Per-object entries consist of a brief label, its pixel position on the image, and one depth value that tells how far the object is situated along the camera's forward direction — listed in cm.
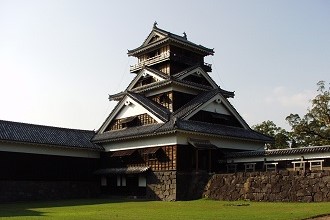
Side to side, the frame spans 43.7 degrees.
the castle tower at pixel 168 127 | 3198
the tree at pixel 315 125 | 4522
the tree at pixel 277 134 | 5324
